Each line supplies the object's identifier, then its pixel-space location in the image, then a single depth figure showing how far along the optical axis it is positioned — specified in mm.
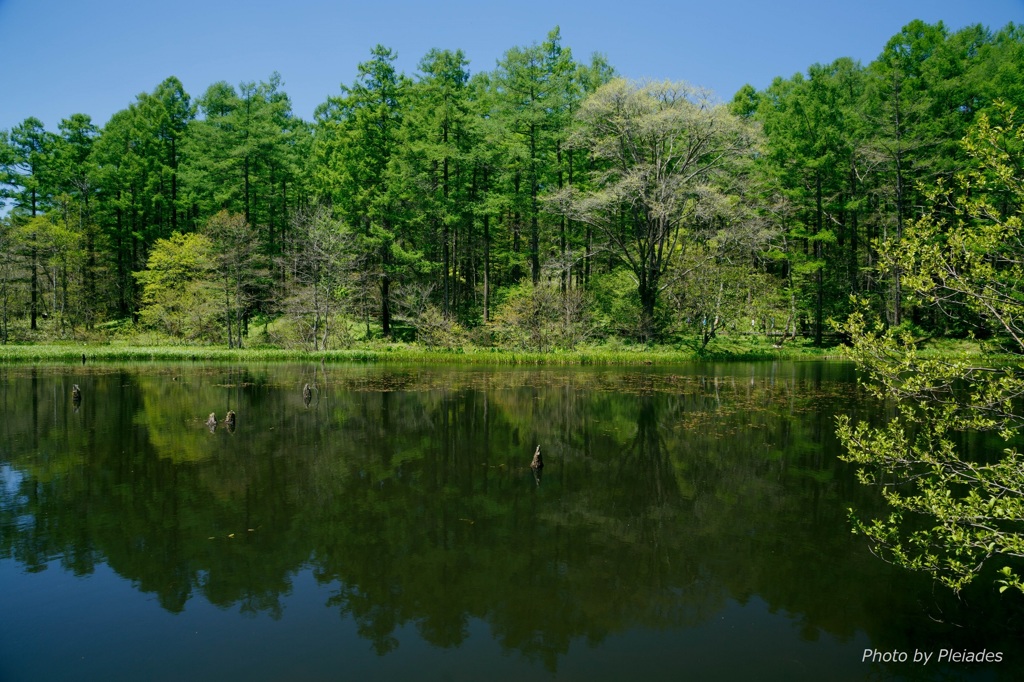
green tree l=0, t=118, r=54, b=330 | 44375
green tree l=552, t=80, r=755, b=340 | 30406
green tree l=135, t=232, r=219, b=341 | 36781
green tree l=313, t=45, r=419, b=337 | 37312
